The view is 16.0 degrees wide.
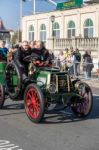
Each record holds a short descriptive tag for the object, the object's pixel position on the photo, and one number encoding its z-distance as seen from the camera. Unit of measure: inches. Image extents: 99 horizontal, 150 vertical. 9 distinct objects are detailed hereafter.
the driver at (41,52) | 326.9
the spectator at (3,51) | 370.5
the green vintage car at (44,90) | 294.0
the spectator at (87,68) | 654.9
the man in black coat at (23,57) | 317.9
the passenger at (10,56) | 338.7
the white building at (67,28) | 1467.7
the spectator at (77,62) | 664.6
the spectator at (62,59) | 723.6
